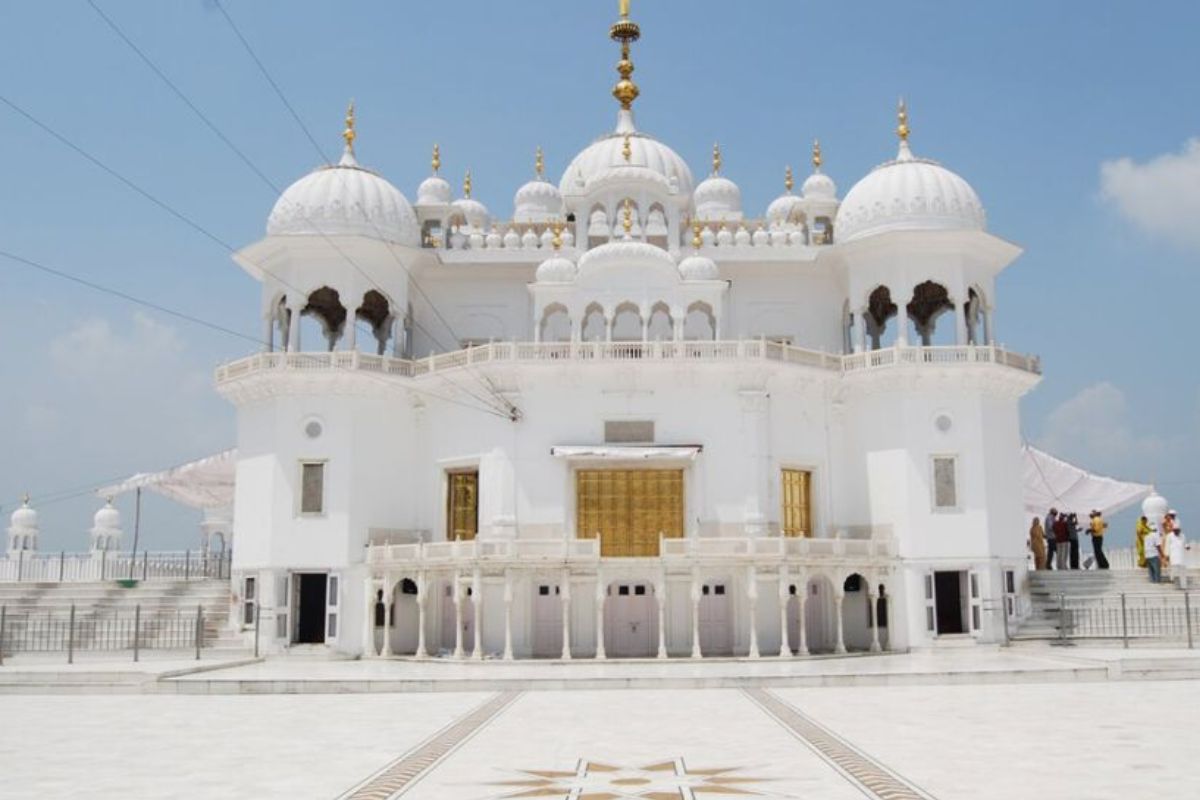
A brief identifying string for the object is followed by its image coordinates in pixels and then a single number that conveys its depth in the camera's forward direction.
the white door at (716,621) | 30.72
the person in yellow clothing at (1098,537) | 34.75
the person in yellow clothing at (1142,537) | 34.38
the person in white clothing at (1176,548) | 32.62
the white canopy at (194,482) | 44.62
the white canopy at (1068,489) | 43.56
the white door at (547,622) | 30.50
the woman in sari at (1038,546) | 36.03
